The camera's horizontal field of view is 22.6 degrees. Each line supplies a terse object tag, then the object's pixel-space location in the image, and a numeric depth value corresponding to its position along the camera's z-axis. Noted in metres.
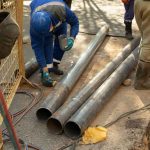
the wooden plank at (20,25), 4.52
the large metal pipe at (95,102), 3.91
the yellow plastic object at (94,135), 3.83
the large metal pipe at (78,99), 3.97
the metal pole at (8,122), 2.36
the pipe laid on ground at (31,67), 5.27
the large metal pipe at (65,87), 4.22
